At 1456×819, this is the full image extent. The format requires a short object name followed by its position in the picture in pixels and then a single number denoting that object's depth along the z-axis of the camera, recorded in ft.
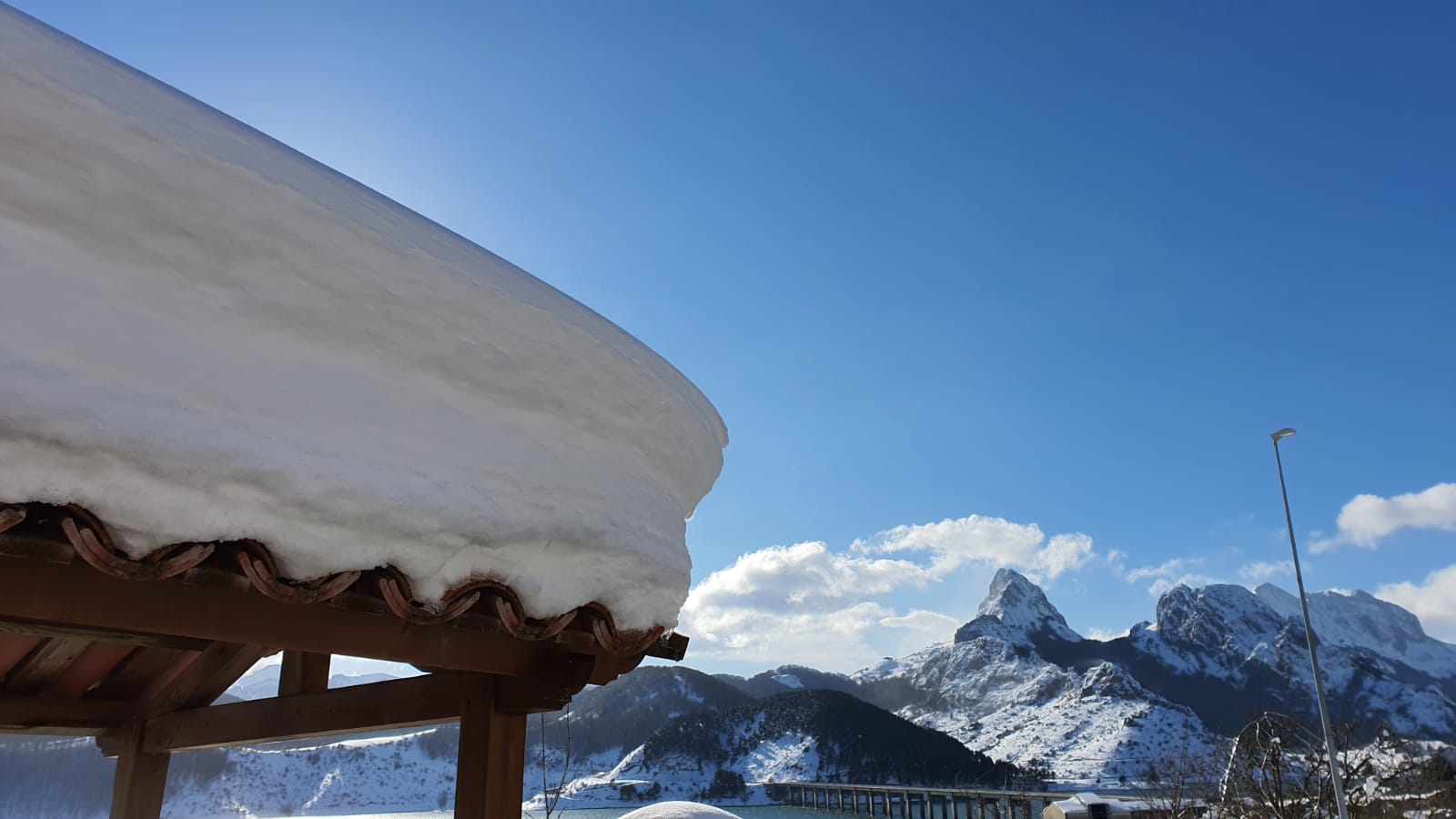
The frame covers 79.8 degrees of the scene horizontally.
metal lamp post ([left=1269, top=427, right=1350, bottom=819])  38.07
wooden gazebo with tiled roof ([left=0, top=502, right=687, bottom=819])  5.10
